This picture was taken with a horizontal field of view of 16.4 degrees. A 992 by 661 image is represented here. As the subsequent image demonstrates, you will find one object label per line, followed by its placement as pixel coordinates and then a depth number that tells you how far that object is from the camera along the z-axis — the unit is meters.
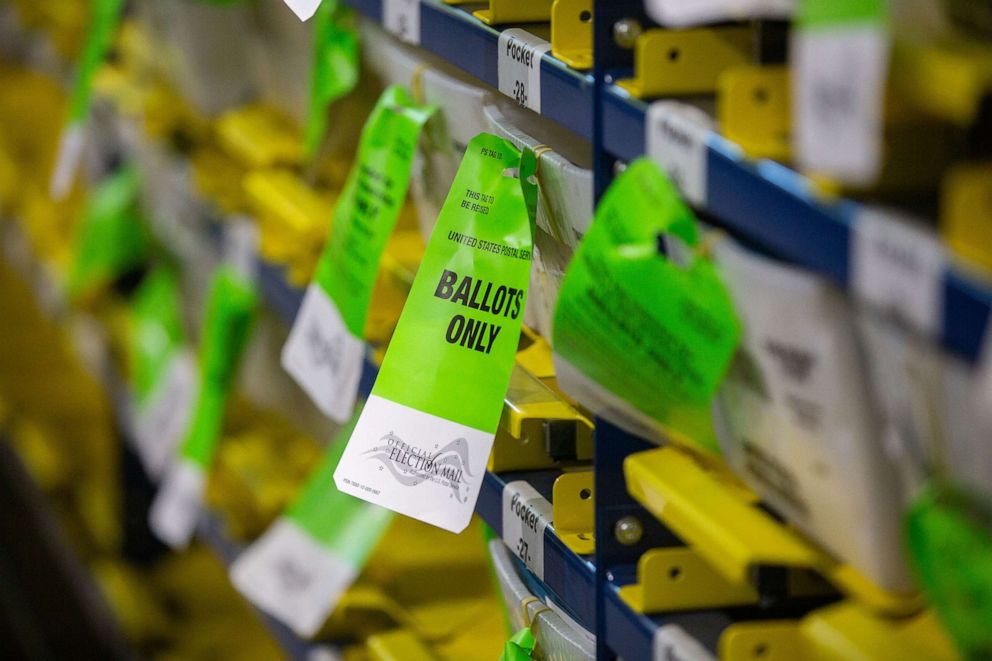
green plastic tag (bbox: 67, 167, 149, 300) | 3.42
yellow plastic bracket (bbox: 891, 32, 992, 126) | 1.57
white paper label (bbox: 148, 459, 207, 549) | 2.64
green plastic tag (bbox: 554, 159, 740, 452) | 1.72
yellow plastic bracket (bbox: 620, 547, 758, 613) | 1.84
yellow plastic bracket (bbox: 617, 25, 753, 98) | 1.77
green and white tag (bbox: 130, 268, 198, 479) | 2.91
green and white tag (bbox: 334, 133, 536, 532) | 1.86
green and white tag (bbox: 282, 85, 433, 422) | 2.02
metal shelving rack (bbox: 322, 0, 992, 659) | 1.63
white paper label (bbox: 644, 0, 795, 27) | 1.64
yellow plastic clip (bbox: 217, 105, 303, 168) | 2.54
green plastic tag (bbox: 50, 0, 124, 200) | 2.54
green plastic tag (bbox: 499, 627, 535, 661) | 1.95
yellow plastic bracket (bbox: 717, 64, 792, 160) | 1.70
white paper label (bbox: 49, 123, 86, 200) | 2.56
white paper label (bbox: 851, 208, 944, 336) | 1.59
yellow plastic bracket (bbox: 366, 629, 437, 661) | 2.21
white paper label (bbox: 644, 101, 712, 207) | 1.72
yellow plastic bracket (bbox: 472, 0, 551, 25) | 1.97
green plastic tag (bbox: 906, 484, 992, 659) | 1.59
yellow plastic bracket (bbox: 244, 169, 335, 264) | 2.37
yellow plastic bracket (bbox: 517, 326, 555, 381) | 2.00
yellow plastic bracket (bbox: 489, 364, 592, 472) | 1.94
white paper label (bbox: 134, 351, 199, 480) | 2.89
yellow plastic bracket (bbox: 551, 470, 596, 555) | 1.94
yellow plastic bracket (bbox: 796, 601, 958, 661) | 1.66
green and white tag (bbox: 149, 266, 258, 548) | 2.59
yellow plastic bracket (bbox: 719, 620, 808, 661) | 1.76
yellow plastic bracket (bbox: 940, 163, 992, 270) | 1.58
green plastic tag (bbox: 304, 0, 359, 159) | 2.20
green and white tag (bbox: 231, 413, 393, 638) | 2.29
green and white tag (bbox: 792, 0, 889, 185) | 1.59
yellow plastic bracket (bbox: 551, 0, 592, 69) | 1.87
